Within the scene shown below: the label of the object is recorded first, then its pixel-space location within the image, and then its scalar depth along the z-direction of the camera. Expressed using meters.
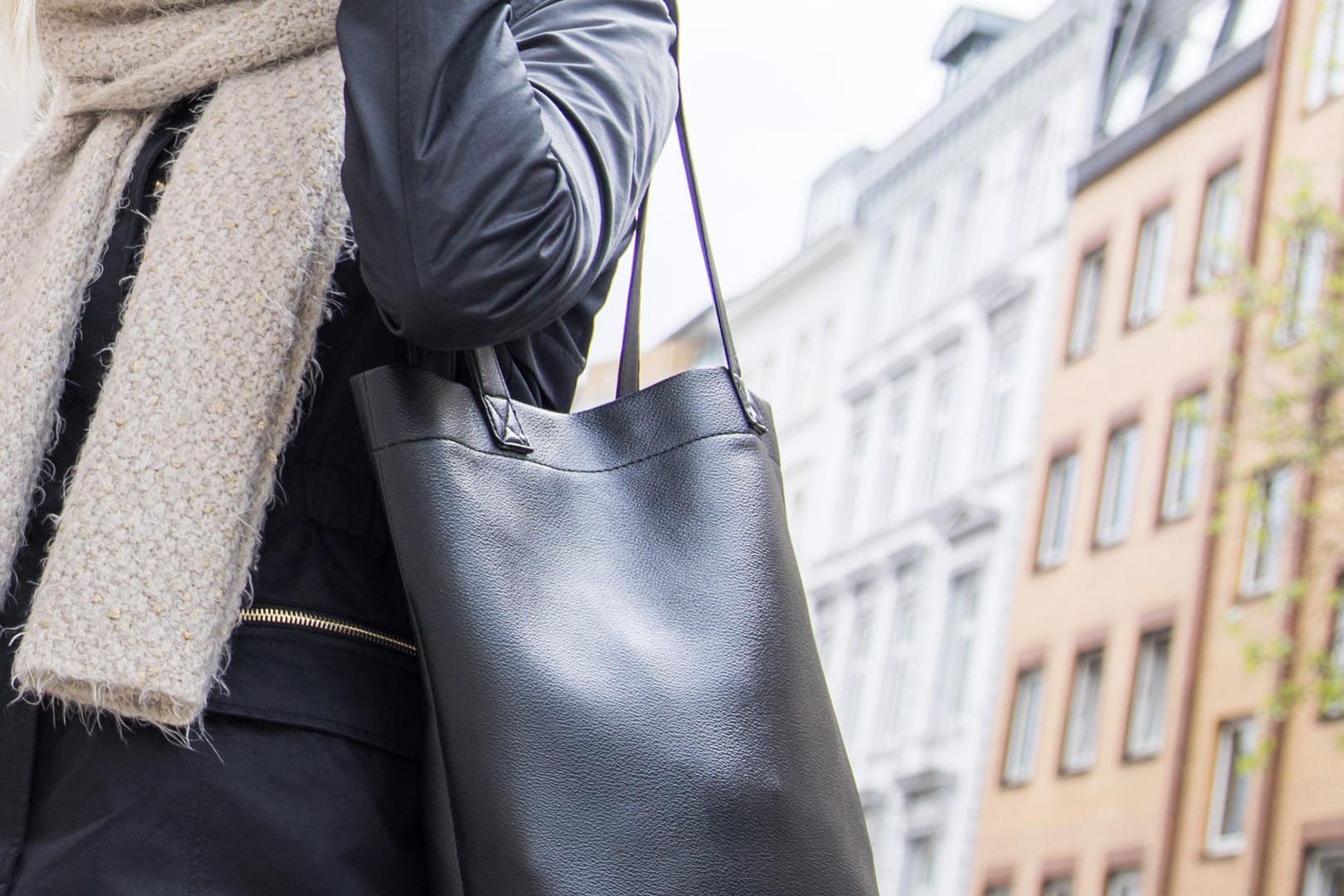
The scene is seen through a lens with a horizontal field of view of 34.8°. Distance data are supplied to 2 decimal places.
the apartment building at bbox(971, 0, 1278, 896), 18.23
